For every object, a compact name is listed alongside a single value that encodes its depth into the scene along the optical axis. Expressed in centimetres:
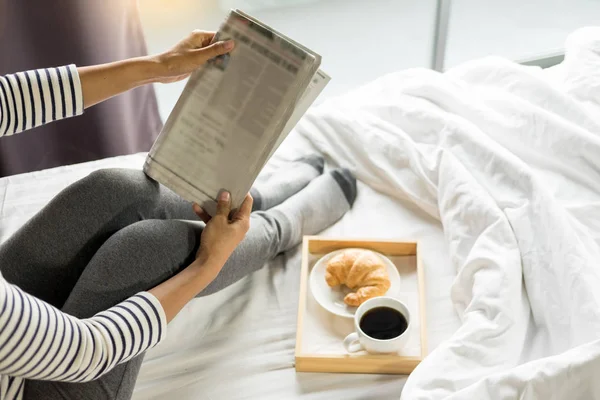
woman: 71
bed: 92
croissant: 105
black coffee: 98
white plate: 107
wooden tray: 96
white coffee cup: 95
